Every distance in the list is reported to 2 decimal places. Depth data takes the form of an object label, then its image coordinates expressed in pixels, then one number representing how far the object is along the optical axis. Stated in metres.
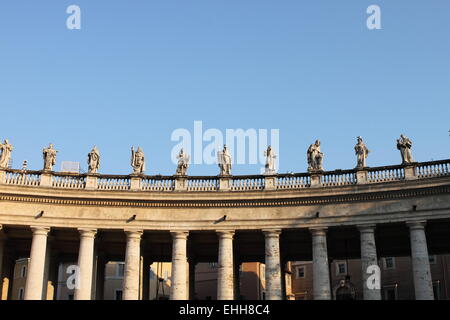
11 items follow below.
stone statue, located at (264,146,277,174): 47.94
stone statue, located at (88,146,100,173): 48.62
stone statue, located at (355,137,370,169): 46.09
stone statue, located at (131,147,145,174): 48.97
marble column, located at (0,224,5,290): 48.76
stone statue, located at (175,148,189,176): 48.69
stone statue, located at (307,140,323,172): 47.16
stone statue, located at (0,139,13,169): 47.81
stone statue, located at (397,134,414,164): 45.06
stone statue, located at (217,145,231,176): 48.66
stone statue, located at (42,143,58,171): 48.19
